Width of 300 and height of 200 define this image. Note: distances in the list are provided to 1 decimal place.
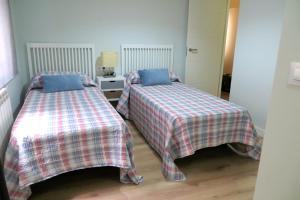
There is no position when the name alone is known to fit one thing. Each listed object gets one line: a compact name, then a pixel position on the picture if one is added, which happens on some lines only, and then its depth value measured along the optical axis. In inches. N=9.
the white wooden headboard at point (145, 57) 152.9
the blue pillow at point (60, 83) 119.2
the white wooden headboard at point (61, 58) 133.7
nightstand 140.1
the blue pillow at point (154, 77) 138.6
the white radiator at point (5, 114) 75.7
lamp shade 139.1
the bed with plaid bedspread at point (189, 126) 85.9
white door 159.8
